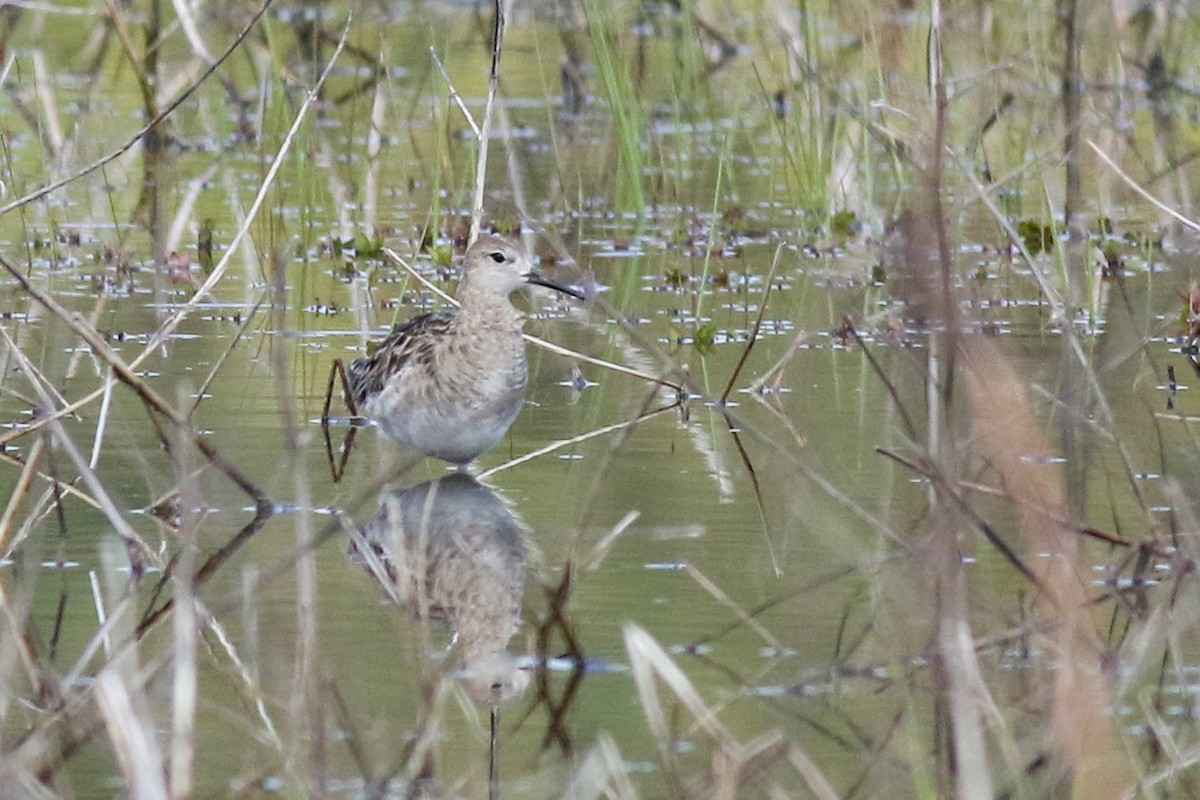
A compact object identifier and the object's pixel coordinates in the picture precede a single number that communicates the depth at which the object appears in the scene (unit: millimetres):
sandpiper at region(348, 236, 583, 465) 13523
